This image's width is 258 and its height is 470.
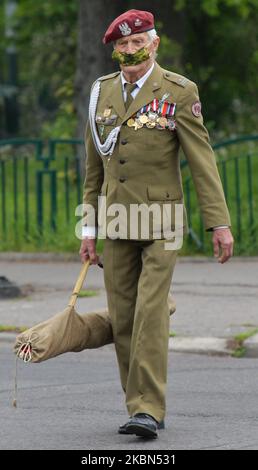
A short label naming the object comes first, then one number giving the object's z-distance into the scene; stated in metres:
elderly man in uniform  13.85
